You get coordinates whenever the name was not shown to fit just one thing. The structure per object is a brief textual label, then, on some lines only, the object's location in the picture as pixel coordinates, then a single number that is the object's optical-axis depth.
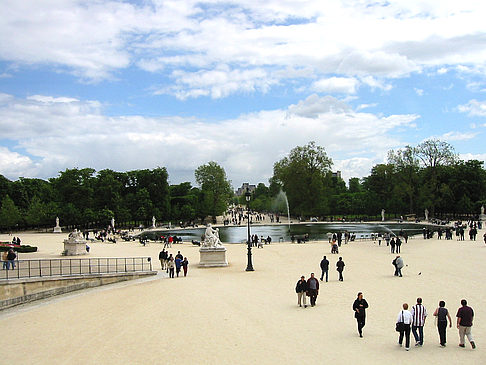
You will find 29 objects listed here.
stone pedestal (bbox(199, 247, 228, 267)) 28.72
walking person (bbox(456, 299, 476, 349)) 11.36
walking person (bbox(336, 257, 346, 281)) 22.09
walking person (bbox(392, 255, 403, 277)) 22.55
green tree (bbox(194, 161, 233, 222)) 96.19
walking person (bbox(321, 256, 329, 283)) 21.91
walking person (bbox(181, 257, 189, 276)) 24.56
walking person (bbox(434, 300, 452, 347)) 11.68
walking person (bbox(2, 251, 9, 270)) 22.61
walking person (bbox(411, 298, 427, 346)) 11.79
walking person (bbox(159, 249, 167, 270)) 27.66
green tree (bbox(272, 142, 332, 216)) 89.75
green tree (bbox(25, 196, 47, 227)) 67.38
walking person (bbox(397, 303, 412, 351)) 11.74
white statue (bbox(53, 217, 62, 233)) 65.23
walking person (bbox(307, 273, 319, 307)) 16.89
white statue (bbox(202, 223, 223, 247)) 28.92
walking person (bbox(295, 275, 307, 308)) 16.62
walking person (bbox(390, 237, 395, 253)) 33.62
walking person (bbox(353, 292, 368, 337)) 12.85
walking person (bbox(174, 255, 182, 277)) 24.33
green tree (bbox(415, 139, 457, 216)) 79.12
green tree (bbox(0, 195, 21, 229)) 65.50
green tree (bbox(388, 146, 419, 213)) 83.50
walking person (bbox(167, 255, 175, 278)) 24.30
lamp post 26.77
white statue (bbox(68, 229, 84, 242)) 36.91
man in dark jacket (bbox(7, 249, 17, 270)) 23.39
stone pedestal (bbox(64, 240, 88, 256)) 36.67
